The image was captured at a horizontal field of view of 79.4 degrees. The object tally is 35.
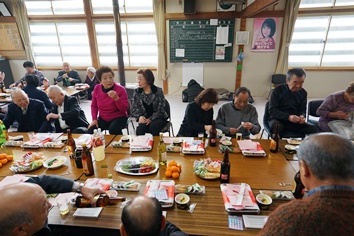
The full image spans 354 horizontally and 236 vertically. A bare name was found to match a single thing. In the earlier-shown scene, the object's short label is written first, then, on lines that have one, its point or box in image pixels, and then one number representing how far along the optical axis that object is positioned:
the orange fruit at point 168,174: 1.48
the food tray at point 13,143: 1.95
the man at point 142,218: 0.84
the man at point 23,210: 0.82
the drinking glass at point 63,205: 1.17
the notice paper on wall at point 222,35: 5.57
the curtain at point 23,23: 5.93
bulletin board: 5.57
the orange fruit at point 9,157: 1.69
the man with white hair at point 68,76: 5.66
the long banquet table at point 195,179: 1.10
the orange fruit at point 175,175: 1.46
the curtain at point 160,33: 5.53
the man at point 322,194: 0.64
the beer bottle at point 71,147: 1.72
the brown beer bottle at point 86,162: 1.48
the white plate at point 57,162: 1.58
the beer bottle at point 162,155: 1.62
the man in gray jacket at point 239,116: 2.39
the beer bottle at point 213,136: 1.92
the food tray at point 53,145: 1.91
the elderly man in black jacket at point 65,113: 2.63
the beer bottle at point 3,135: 1.99
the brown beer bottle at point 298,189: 1.28
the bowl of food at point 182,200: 1.20
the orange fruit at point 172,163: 1.53
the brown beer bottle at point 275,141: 1.78
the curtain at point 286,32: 5.19
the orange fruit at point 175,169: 1.49
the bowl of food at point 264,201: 1.19
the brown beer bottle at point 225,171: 1.39
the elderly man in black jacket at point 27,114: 2.47
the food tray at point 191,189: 1.30
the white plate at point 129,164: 1.53
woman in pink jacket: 2.73
